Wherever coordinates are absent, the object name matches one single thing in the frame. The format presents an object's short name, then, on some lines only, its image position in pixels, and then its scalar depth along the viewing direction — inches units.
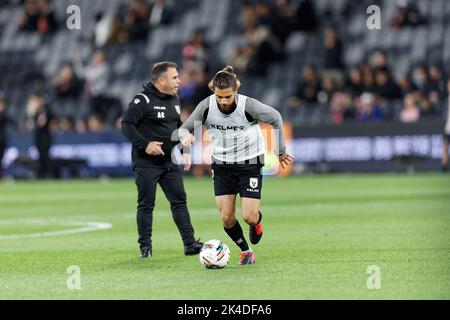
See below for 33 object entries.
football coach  521.7
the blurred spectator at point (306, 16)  1304.5
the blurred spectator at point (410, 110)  1153.4
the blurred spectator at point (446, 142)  1093.1
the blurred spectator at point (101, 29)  1478.8
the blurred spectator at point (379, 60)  1182.5
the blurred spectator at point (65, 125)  1369.3
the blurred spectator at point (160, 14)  1481.3
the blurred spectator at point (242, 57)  1314.0
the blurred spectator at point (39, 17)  1563.7
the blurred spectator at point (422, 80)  1179.9
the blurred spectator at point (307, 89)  1242.6
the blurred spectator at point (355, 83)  1216.2
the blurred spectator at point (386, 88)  1187.3
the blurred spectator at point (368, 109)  1189.1
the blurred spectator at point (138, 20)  1478.8
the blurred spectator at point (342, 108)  1213.7
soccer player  480.4
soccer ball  460.4
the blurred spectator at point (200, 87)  1296.8
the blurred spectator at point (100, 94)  1368.1
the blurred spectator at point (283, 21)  1316.4
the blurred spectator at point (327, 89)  1245.1
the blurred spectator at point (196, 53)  1314.0
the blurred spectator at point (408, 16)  1251.8
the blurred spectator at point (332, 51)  1231.5
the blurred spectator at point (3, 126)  1354.6
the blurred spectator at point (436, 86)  1178.3
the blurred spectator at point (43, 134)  1307.8
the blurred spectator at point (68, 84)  1424.7
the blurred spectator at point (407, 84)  1183.5
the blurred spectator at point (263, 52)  1310.3
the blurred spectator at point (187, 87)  1317.7
